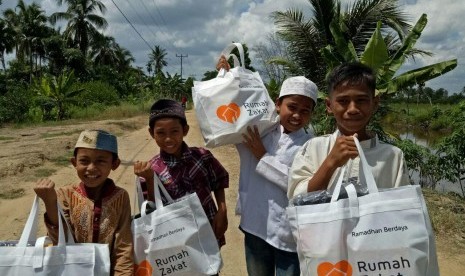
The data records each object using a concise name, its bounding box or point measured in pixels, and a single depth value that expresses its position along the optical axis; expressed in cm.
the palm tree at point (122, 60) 4466
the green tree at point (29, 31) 3123
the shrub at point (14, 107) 1762
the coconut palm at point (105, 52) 3964
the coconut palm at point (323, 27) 946
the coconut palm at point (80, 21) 3362
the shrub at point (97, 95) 2323
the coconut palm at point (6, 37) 2896
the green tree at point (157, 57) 6156
